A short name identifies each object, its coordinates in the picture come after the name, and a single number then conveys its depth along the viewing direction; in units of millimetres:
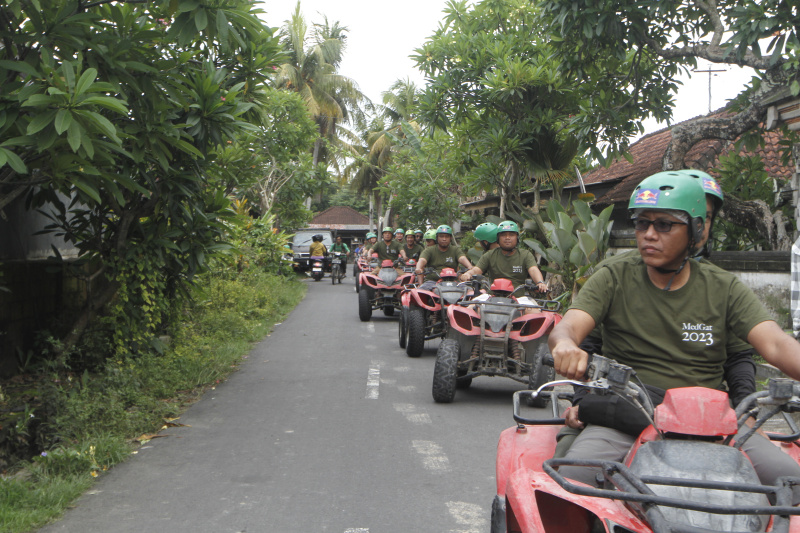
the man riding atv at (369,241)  22353
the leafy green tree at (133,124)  4648
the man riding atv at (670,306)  3051
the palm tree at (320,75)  32062
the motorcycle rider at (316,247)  28641
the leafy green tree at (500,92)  14336
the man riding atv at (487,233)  10805
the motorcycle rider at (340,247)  28281
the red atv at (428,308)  9414
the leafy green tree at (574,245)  11312
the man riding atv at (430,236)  13082
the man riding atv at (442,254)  11750
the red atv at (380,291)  14781
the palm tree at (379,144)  38625
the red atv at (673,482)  2080
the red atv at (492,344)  7273
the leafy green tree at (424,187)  27266
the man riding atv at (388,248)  17703
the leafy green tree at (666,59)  8266
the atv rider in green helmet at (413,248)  15936
